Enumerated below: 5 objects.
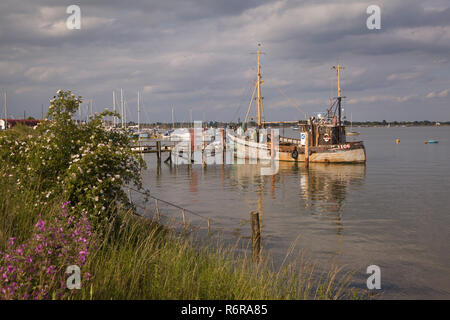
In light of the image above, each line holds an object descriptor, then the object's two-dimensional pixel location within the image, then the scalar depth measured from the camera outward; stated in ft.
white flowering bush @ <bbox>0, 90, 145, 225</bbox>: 27.37
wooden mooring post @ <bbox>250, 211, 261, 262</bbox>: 37.22
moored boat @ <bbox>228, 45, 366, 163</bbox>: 140.46
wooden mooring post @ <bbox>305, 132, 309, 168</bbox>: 135.77
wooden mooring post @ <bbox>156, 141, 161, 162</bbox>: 140.97
